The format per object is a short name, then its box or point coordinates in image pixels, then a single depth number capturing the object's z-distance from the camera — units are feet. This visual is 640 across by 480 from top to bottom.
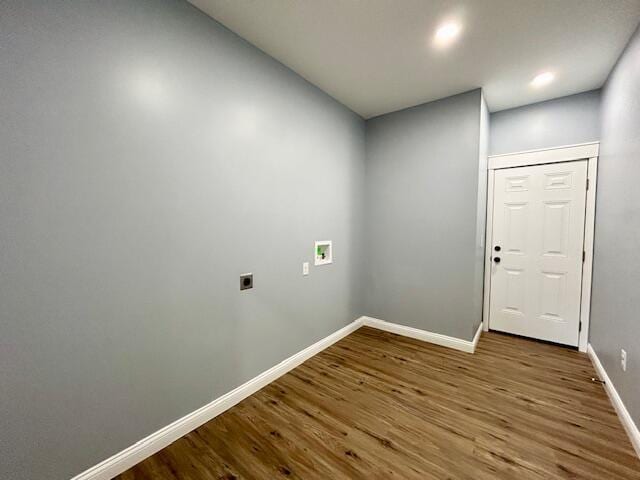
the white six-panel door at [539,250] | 9.00
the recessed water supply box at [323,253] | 8.80
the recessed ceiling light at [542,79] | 7.67
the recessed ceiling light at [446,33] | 5.80
